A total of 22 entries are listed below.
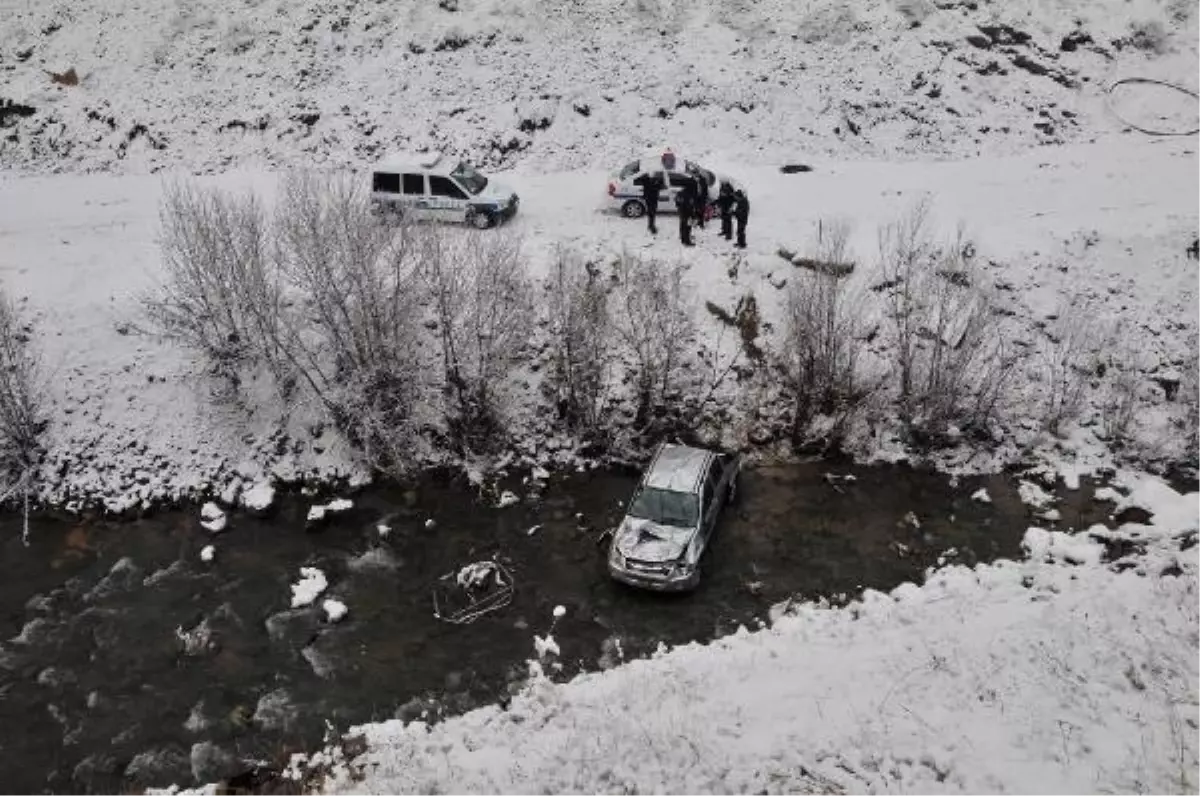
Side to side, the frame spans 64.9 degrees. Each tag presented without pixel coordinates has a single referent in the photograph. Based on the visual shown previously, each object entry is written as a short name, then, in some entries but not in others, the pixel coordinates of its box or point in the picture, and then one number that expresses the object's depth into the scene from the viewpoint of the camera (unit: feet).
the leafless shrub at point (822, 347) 64.95
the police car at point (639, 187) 79.71
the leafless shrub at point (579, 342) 66.33
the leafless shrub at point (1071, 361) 65.92
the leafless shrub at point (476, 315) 63.72
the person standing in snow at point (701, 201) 77.15
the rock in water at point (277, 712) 47.77
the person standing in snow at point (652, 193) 76.48
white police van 77.87
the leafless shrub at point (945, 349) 64.28
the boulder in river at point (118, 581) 57.16
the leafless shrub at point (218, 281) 62.44
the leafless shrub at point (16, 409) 64.69
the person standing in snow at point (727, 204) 74.43
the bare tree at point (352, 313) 61.26
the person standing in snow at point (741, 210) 73.15
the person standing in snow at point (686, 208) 74.38
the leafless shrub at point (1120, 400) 65.16
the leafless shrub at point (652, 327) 66.59
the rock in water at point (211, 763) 45.16
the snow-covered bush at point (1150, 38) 100.48
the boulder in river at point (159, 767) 45.42
